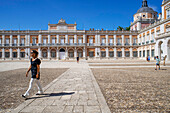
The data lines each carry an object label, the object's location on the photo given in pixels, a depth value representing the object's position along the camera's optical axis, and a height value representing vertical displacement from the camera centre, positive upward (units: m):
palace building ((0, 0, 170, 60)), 36.44 +4.66
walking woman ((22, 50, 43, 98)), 3.91 -0.31
